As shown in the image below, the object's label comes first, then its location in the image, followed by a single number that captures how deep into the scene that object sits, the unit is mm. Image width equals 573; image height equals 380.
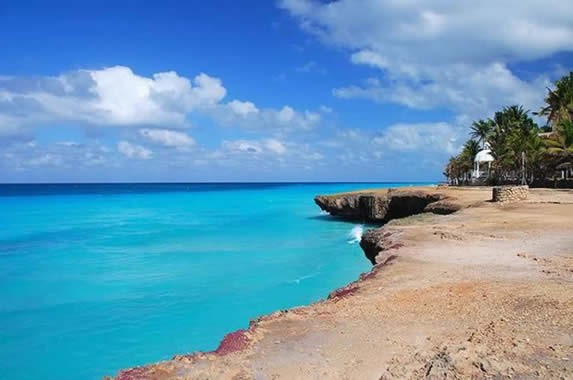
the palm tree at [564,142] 42688
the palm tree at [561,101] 49947
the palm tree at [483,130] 68375
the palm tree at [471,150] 66062
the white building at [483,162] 61928
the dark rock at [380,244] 12234
